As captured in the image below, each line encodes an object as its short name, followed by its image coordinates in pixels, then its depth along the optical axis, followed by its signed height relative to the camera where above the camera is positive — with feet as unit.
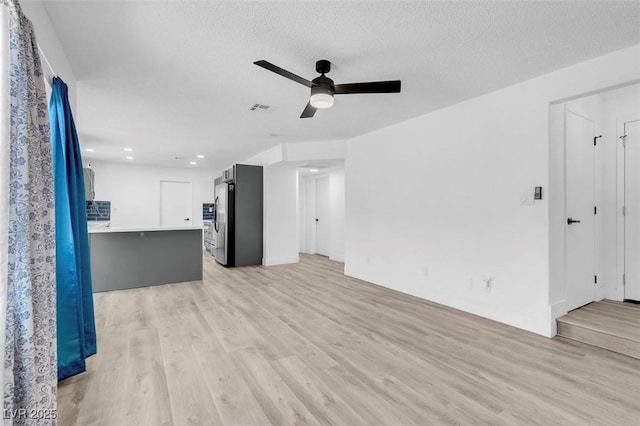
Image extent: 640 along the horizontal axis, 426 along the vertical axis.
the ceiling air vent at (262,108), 12.05 +4.31
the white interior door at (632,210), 11.00 -0.03
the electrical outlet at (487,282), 10.60 -2.61
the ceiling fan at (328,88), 7.88 +3.36
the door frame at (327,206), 25.17 +0.38
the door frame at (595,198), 10.77 +0.44
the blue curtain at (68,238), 6.47 -0.59
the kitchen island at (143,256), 14.49 -2.35
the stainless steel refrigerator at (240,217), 20.01 -0.40
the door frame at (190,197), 27.73 +1.44
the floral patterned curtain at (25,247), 3.90 -0.52
